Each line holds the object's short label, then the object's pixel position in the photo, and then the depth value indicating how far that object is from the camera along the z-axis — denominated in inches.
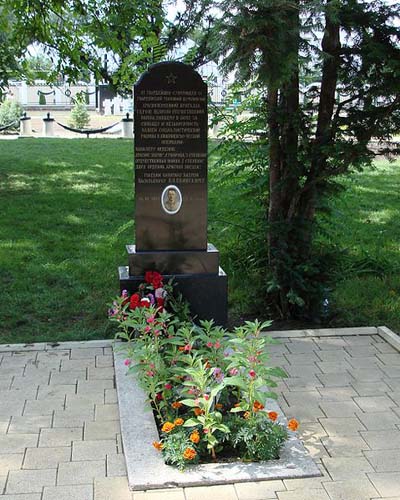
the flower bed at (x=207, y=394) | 157.1
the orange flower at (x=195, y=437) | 152.9
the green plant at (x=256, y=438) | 157.8
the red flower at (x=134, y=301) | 201.2
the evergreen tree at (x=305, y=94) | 213.9
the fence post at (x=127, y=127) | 971.9
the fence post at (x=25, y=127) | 1020.5
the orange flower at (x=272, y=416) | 158.2
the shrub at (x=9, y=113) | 1201.4
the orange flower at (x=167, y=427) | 155.6
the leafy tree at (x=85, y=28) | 338.3
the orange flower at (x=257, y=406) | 158.9
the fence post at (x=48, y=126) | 1023.0
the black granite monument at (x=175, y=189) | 235.6
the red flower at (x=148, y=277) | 229.1
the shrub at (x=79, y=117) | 1194.0
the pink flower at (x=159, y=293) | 221.5
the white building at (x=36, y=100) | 1814.7
